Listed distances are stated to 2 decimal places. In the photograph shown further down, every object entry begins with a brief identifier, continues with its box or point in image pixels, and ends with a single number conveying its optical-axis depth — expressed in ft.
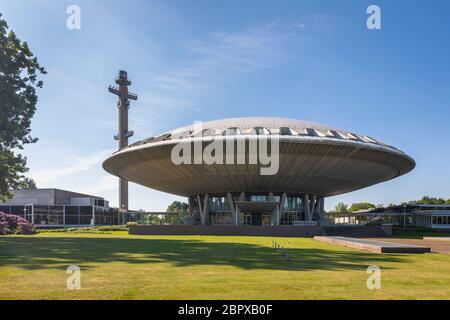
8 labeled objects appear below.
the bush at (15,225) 144.15
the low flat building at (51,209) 274.98
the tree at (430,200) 439.84
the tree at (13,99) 100.73
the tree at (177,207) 541.46
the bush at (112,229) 187.86
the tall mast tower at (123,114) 318.86
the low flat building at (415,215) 216.54
